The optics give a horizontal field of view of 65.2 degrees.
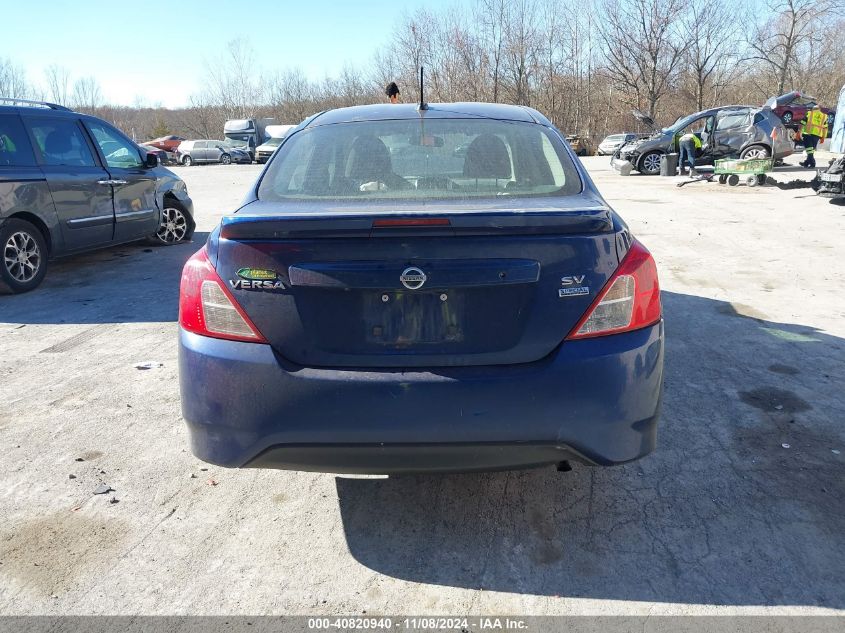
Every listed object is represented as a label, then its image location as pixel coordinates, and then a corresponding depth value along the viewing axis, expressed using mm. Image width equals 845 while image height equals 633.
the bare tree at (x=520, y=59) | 48406
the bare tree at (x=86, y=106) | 64994
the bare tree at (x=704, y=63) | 45719
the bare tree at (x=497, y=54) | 48156
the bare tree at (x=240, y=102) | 67500
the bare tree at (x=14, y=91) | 46219
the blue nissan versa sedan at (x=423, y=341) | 2279
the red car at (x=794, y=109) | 19250
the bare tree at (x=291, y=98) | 66750
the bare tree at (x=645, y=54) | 45969
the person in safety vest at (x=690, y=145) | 19625
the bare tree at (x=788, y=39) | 44656
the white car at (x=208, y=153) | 39969
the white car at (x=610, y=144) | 39528
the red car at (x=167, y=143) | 46031
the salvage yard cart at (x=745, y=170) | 16875
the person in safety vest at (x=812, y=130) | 20359
